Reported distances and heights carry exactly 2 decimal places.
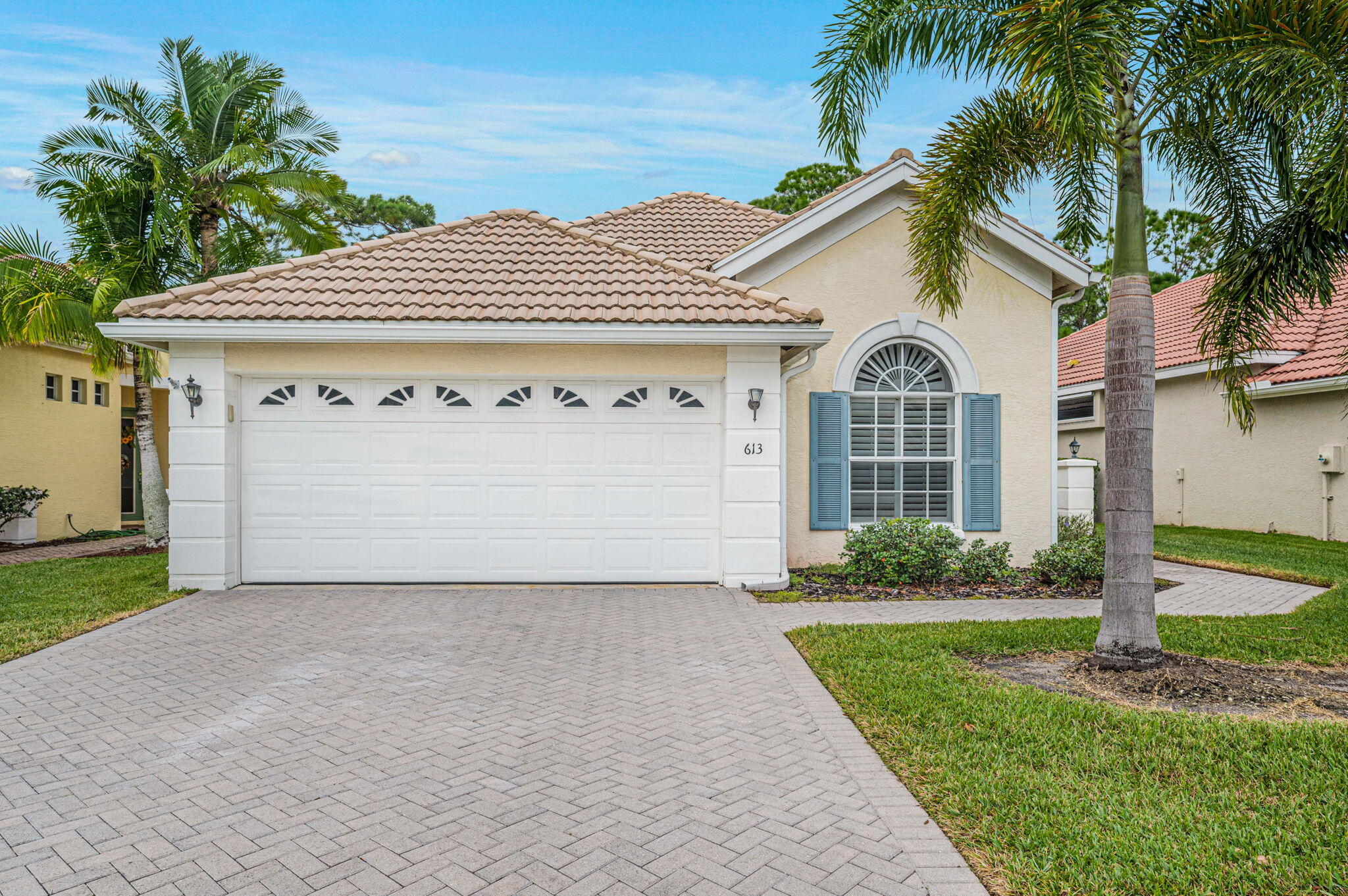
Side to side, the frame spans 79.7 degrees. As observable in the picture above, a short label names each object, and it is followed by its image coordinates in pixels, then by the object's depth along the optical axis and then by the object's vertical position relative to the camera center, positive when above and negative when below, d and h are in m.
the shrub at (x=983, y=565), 9.78 -1.40
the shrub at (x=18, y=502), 13.94 -0.80
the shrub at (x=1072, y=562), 9.59 -1.35
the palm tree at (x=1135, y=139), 5.23 +2.40
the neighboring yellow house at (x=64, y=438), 14.62 +0.35
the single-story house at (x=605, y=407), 9.04 +0.56
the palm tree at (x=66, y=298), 11.44 +2.26
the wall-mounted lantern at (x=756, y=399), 9.13 +0.59
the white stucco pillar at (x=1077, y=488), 11.30 -0.55
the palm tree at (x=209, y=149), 12.02 +4.76
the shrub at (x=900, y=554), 9.55 -1.23
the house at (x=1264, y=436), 13.94 +0.23
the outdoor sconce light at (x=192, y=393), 8.92 +0.69
